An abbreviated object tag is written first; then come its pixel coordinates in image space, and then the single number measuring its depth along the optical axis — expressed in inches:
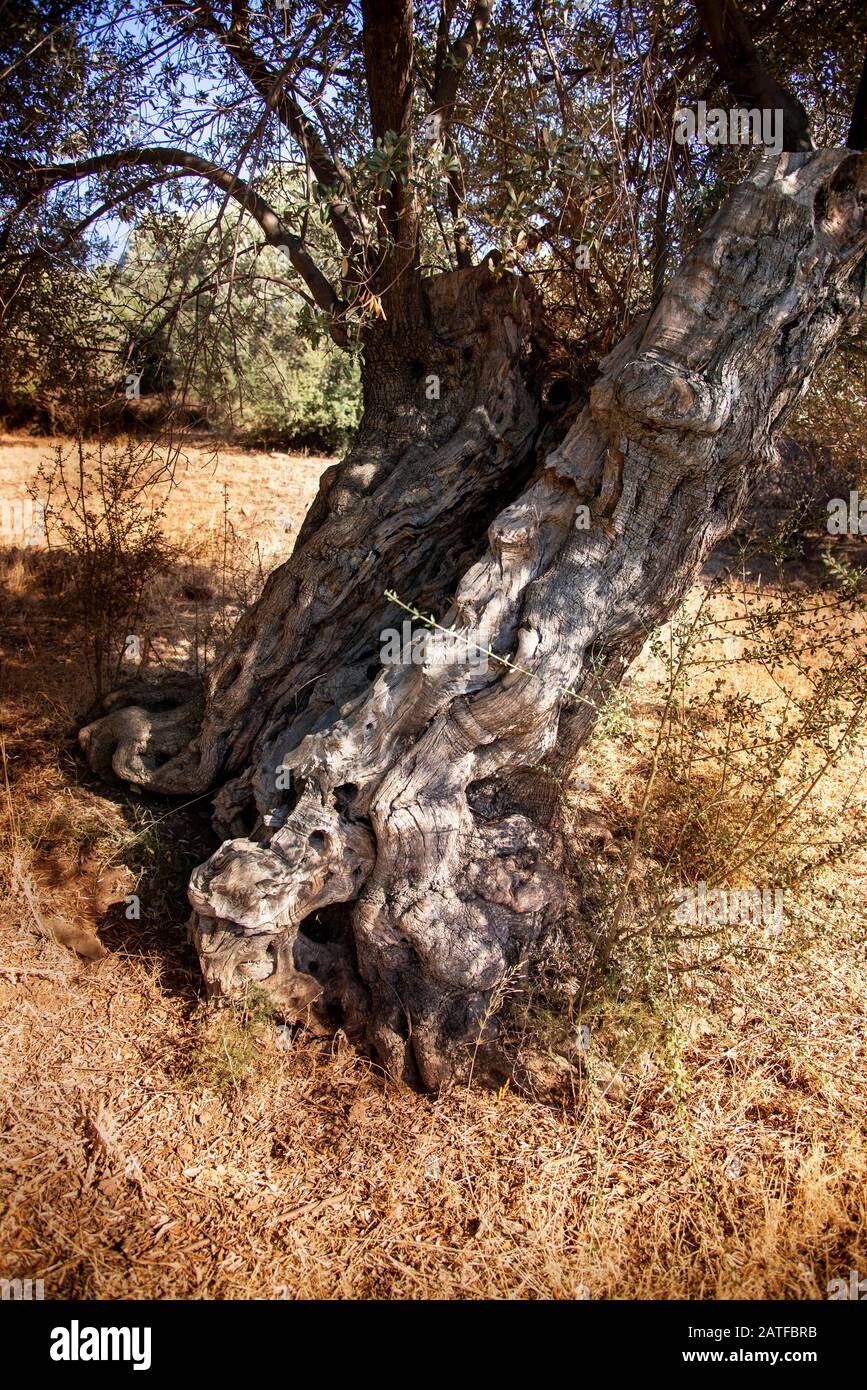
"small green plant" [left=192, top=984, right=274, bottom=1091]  111.0
